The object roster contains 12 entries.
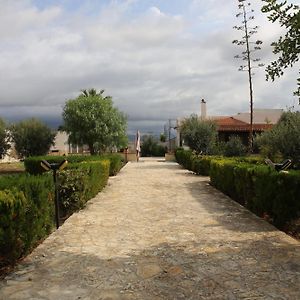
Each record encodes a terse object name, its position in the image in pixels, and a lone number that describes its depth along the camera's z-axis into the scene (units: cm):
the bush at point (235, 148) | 2788
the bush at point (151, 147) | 5620
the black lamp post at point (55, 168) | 833
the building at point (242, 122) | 3891
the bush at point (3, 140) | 3538
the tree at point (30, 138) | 3600
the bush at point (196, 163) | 2064
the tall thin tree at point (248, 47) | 2885
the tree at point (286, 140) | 1617
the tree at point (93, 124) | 3353
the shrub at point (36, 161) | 1822
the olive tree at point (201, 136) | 2912
